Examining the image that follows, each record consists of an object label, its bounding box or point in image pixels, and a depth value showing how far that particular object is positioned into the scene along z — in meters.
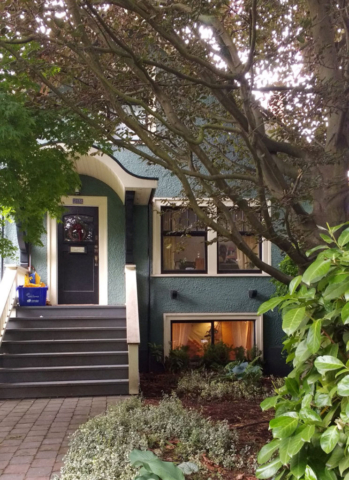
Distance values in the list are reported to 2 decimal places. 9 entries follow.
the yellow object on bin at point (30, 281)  9.54
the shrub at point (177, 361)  10.02
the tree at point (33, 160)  4.90
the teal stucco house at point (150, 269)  10.28
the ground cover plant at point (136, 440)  4.12
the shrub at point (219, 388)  7.72
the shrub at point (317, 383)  2.12
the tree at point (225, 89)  4.80
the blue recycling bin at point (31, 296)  9.45
